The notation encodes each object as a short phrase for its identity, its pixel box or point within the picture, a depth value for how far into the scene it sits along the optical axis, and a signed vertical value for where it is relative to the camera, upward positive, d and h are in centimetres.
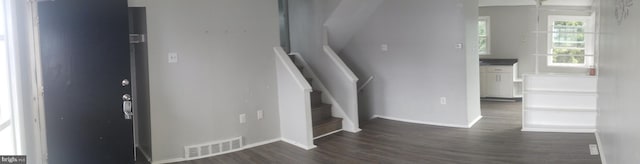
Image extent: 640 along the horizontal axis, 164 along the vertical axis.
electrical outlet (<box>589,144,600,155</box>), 461 -94
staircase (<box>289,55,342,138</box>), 575 -71
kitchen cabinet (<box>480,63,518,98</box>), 842 -40
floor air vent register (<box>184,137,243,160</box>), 485 -88
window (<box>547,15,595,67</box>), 841 +32
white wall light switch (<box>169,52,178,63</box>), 466 +10
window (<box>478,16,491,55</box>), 894 +48
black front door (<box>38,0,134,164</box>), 356 -8
